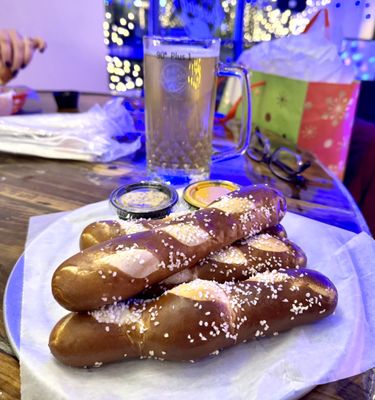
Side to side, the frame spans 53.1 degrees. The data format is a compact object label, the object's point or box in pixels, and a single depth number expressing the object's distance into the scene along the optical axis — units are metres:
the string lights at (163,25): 1.60
